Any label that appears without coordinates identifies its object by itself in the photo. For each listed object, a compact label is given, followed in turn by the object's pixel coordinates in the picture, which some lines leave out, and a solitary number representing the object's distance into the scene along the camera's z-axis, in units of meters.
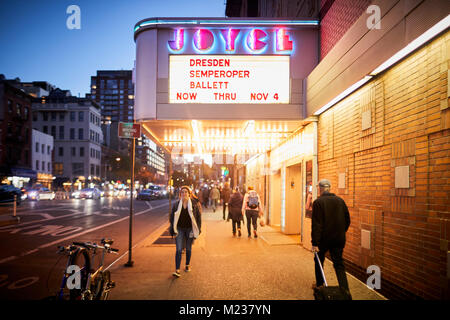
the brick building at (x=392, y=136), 4.07
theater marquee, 8.74
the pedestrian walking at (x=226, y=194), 17.32
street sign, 7.46
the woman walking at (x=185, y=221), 6.55
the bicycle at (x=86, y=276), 3.82
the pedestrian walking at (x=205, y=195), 27.70
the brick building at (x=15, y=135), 44.97
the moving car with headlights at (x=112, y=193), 54.59
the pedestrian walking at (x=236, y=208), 11.67
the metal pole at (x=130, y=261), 7.12
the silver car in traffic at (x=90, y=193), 41.28
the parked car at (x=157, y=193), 45.65
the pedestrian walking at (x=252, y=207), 11.09
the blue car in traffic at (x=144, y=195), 40.44
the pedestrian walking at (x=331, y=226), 4.93
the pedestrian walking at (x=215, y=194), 24.07
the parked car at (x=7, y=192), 23.42
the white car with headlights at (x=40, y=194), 37.03
